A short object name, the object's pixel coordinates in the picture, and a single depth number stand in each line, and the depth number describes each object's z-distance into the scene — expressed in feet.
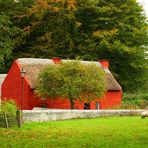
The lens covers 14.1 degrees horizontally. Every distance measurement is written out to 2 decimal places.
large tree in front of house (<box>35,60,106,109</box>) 184.96
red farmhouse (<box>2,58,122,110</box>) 201.84
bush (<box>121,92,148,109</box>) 207.92
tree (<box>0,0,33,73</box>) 258.06
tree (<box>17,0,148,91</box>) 251.80
